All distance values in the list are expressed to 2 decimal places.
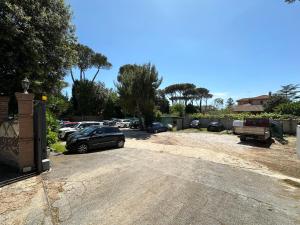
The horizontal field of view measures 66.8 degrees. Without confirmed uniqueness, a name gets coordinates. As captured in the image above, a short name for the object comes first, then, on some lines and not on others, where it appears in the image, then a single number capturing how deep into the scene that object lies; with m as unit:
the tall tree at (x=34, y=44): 9.66
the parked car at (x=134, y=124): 35.22
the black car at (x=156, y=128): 29.06
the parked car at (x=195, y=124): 34.66
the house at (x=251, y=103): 60.87
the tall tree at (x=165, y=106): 58.20
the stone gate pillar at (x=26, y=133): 7.80
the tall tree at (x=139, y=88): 30.06
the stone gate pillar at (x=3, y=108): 9.27
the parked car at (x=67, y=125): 22.13
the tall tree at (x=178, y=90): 64.75
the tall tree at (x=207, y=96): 73.22
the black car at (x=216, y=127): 30.33
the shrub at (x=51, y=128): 13.33
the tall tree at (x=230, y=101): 106.28
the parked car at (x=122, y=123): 37.92
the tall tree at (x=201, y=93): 69.69
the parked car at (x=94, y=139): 13.16
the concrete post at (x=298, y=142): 5.55
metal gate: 8.12
